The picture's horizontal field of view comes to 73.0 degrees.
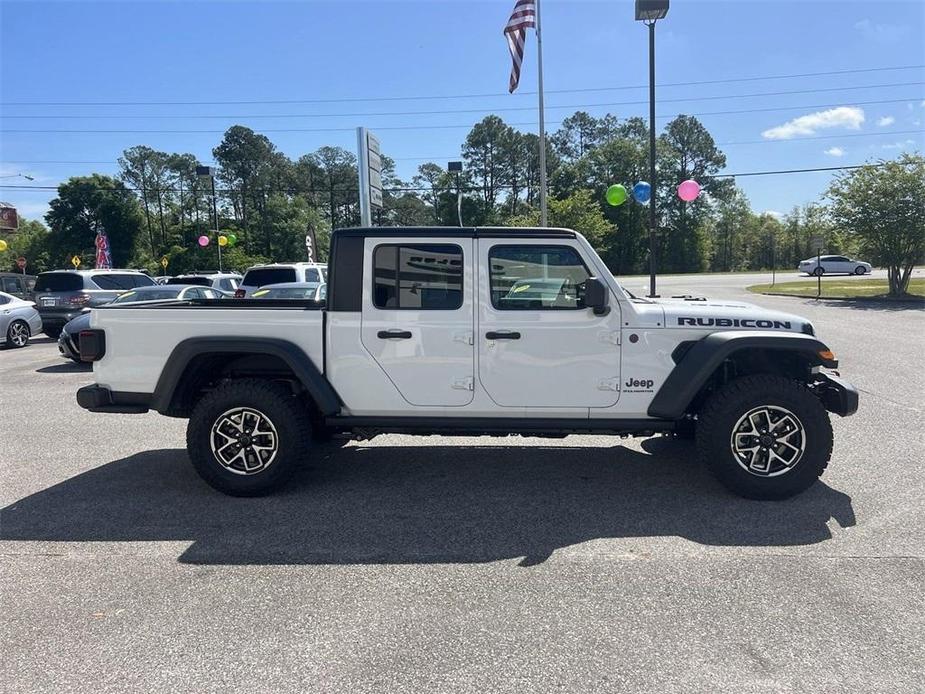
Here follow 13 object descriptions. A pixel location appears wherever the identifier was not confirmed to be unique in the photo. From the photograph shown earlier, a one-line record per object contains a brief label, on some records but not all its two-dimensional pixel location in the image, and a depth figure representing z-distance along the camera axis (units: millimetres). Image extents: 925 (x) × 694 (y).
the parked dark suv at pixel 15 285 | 21016
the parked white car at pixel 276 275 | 14984
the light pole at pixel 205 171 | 35906
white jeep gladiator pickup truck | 4426
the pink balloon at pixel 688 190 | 16719
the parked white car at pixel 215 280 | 18703
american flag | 16203
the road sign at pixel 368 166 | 10938
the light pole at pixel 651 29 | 13227
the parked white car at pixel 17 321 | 14031
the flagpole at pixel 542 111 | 20703
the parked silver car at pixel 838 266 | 43688
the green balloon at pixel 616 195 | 17953
